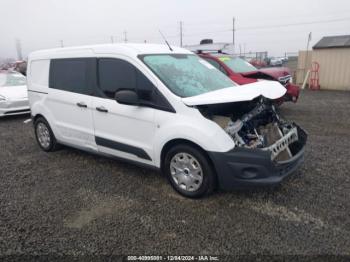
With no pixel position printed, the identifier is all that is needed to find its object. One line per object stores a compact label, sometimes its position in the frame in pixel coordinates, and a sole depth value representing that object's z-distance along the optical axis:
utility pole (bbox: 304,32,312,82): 14.89
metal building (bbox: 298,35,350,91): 13.02
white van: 3.22
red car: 7.29
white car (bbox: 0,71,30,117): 8.38
